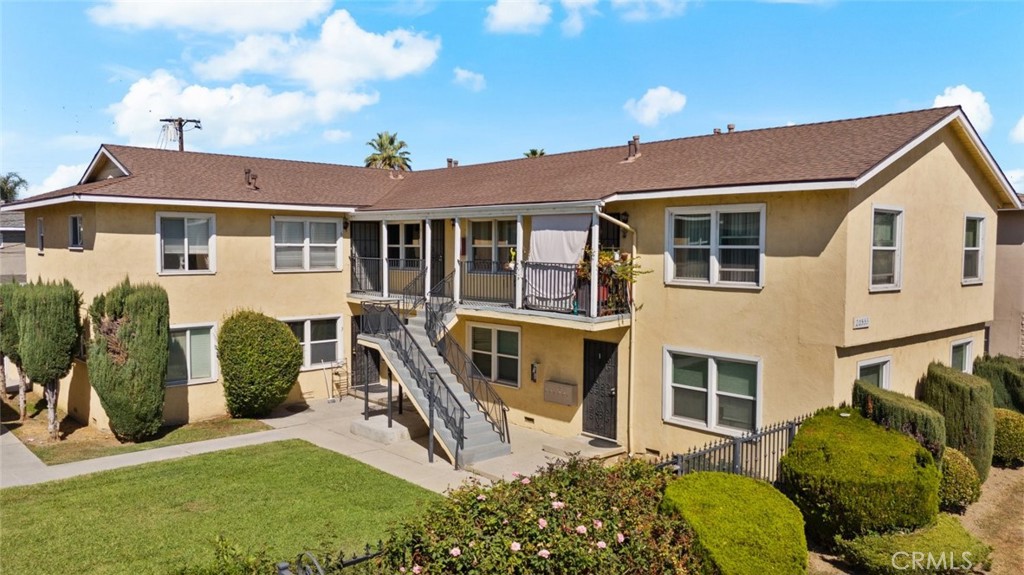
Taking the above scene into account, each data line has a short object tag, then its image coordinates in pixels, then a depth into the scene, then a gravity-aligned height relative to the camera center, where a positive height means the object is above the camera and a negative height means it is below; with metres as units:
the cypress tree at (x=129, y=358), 15.07 -2.34
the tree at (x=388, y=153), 53.09 +8.31
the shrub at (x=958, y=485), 11.27 -3.82
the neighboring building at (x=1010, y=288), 19.22 -0.86
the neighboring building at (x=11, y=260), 35.53 -0.29
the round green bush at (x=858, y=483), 8.81 -3.03
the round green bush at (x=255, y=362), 17.03 -2.74
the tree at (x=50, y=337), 15.65 -1.94
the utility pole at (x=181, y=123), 37.66 +7.45
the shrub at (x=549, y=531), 6.12 -2.69
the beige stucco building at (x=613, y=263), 12.19 -0.13
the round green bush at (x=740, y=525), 7.24 -3.03
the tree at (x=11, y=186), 63.66 +6.67
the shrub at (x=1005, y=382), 15.59 -2.90
